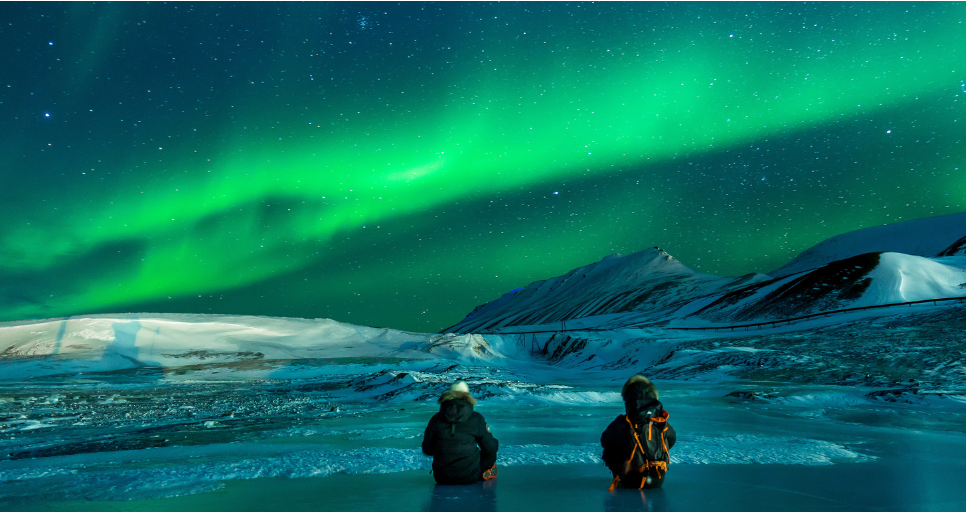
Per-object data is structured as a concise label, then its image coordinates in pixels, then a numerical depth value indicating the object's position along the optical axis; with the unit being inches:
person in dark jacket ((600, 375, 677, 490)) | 229.8
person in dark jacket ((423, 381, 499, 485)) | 237.9
